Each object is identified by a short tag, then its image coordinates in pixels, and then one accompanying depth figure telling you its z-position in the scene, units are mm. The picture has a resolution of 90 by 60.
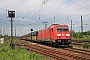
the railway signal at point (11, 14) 24109
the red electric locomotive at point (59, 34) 27156
